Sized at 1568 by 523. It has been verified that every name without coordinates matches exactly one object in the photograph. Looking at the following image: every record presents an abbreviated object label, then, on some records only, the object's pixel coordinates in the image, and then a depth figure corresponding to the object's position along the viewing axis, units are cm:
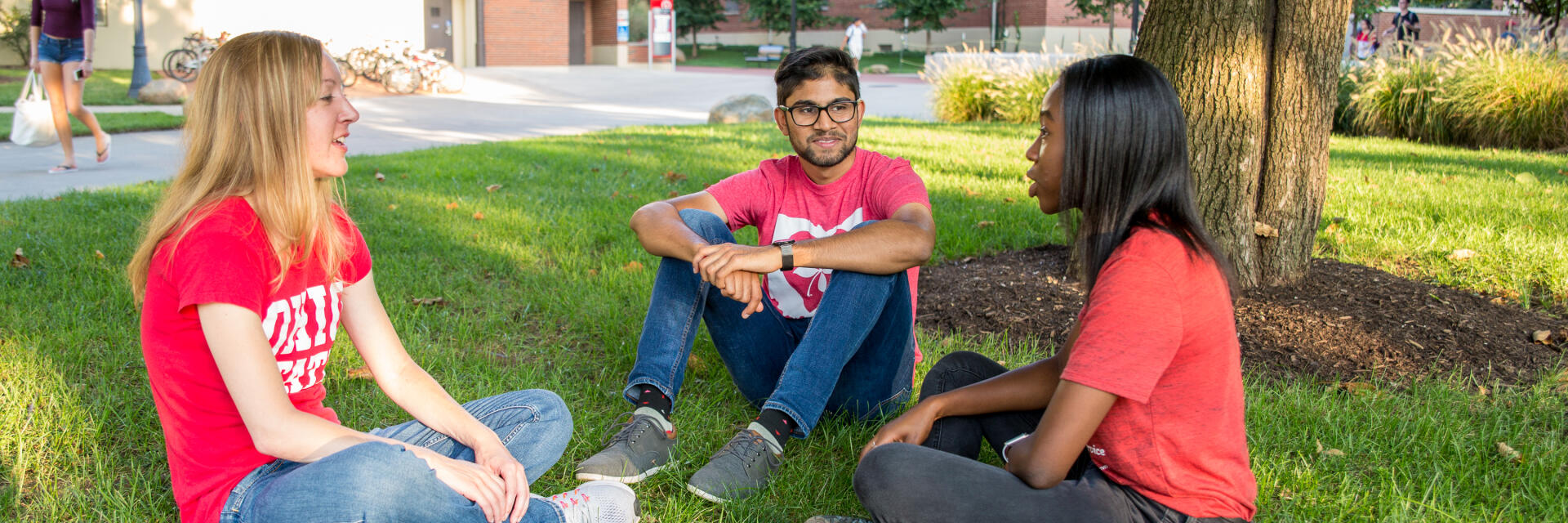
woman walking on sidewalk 755
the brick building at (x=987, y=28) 3975
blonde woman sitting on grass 184
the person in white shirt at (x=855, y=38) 3422
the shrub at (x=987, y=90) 1298
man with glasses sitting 276
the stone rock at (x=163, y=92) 1520
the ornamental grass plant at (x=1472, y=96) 979
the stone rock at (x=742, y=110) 1364
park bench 4091
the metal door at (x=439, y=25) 2852
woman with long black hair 181
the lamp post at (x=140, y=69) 1552
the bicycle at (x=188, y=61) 1961
